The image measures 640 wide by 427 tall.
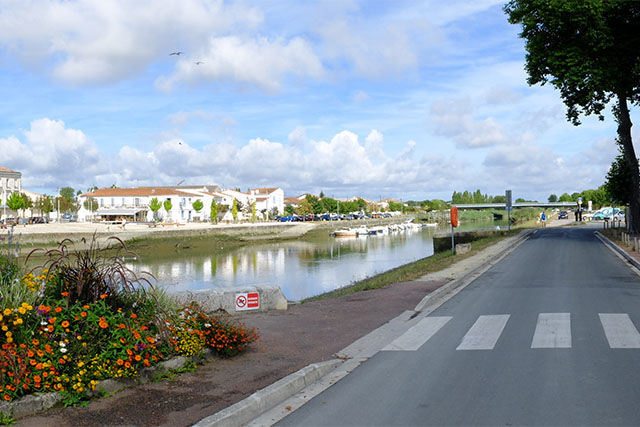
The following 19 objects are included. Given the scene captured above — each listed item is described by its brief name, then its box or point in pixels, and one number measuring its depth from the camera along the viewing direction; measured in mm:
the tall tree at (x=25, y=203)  92388
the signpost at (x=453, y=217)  27969
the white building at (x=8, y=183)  100450
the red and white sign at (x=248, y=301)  12172
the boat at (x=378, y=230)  101875
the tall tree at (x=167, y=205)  103081
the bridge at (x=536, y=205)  163875
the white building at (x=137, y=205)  107875
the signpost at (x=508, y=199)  42656
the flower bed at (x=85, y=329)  6094
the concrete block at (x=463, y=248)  28380
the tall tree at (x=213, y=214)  99062
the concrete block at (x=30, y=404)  5648
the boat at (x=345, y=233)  91750
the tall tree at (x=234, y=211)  109062
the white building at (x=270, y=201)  155325
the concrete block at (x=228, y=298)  11695
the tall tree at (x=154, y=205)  100562
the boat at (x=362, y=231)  95000
